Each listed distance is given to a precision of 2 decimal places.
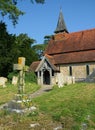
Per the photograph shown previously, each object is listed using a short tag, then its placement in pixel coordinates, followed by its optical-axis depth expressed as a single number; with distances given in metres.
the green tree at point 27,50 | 23.26
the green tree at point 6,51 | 15.72
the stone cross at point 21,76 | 4.94
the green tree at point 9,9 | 12.22
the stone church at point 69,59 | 15.83
